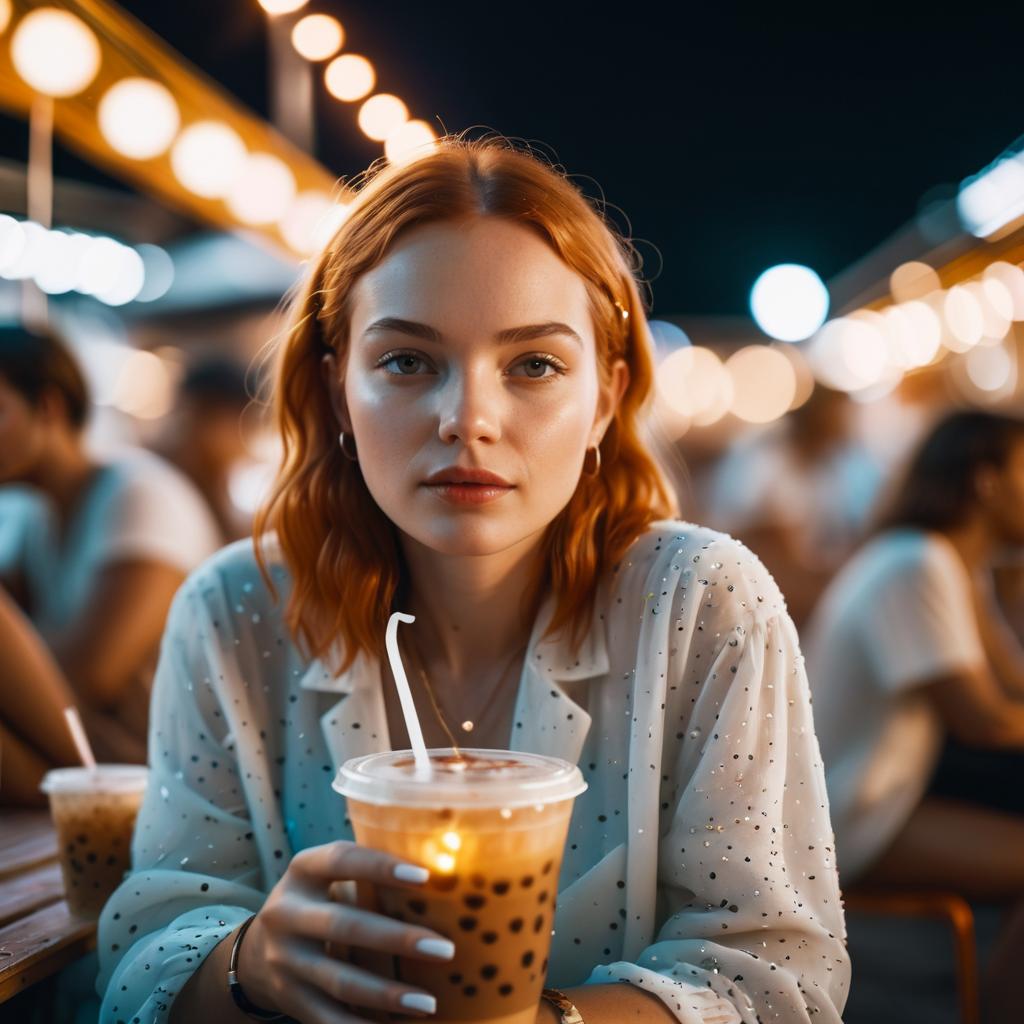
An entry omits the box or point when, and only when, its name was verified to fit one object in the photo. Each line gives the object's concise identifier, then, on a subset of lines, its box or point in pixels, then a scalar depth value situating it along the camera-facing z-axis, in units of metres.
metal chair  2.54
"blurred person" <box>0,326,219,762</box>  2.67
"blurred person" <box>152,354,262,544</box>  4.03
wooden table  1.32
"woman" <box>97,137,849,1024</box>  1.26
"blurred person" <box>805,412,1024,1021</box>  2.62
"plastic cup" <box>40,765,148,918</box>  1.54
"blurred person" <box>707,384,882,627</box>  5.90
